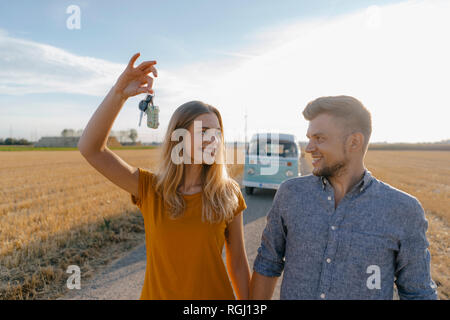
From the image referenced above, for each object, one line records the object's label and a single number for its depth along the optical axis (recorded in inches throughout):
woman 65.8
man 58.4
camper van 401.1
